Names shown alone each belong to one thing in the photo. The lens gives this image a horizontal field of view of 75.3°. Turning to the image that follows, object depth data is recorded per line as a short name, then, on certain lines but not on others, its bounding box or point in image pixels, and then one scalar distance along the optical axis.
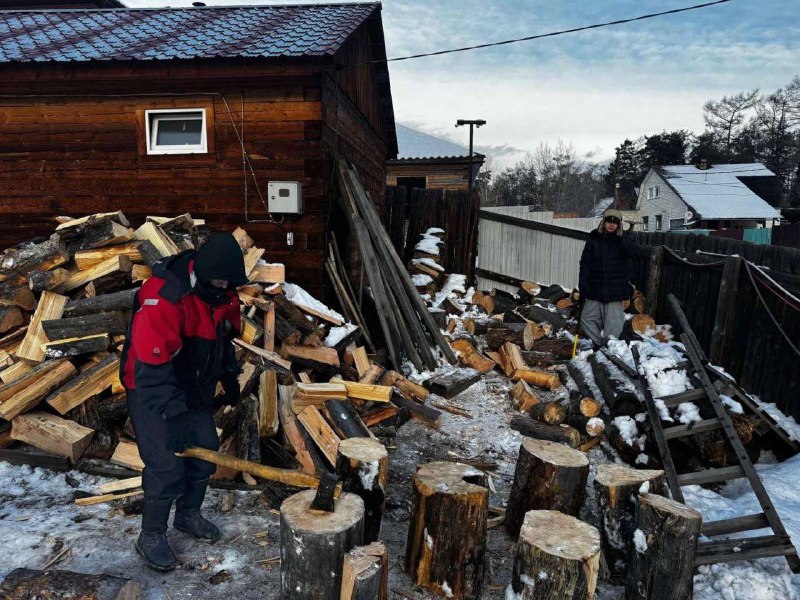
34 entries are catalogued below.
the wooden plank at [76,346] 4.66
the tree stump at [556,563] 2.62
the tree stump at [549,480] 3.56
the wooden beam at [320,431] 4.44
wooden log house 6.91
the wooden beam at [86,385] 4.43
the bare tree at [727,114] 53.94
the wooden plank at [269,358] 5.24
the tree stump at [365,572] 2.52
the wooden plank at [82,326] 4.71
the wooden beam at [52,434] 4.31
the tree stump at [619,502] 3.35
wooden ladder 3.25
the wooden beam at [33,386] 4.41
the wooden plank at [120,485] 4.03
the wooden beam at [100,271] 5.24
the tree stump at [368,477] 3.36
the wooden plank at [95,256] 5.50
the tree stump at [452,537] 3.12
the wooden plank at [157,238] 5.73
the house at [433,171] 19.53
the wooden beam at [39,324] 4.74
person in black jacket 7.30
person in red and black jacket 3.03
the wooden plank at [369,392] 5.23
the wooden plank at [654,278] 8.46
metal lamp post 15.44
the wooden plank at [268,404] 4.59
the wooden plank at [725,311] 6.21
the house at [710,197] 31.95
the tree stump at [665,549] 2.93
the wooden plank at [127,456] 4.34
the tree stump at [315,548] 2.68
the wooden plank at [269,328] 5.54
